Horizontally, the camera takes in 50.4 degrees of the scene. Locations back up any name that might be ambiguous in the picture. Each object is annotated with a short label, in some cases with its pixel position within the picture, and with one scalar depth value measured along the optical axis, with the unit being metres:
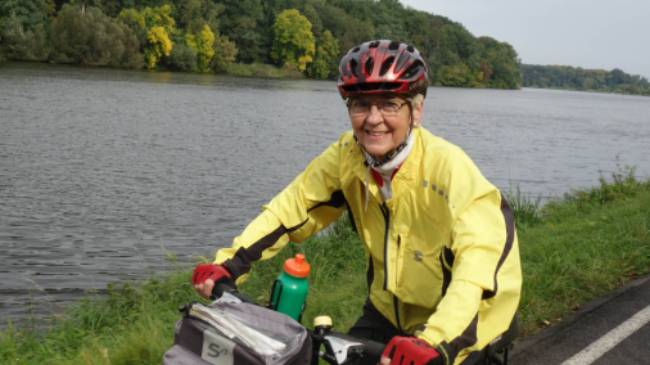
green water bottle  2.46
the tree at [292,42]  103.81
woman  2.49
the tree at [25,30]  64.19
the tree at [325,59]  106.25
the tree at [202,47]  87.43
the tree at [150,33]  80.00
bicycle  2.08
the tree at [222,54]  90.54
